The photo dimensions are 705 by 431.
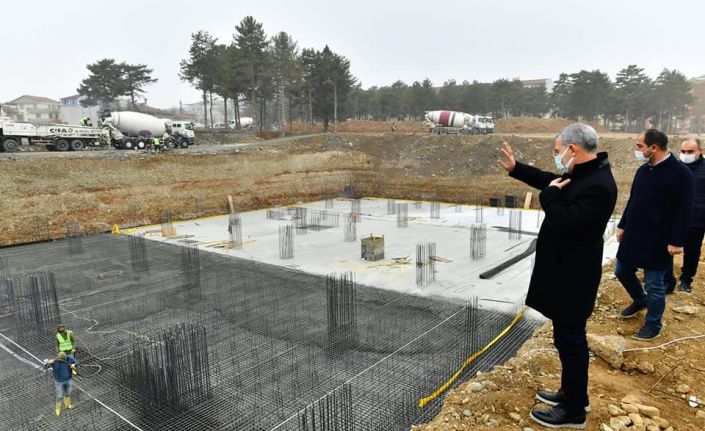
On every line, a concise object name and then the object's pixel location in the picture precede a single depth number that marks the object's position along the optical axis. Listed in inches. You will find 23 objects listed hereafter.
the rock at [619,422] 99.6
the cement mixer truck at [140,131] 886.4
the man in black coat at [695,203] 175.5
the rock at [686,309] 164.4
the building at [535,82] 3784.5
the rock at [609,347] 133.7
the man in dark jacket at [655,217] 133.7
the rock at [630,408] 105.2
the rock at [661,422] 100.2
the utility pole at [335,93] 1344.7
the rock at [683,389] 117.7
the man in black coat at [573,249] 86.8
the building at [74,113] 1940.7
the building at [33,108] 2369.0
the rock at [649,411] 104.6
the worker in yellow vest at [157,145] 821.8
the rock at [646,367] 128.1
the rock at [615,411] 104.3
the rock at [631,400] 109.5
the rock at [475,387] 130.2
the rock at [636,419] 100.5
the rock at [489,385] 128.3
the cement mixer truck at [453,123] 1242.0
